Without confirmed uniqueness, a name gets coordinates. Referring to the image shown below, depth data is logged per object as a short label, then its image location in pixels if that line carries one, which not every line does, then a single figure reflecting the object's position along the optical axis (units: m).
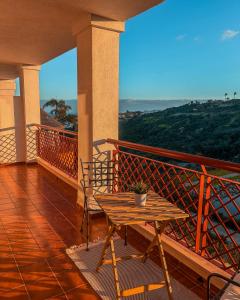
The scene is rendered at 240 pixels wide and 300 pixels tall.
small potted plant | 2.07
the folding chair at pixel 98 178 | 3.49
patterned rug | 2.02
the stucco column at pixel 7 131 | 6.80
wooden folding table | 1.83
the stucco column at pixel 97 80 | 3.31
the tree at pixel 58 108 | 28.80
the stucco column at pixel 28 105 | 6.52
